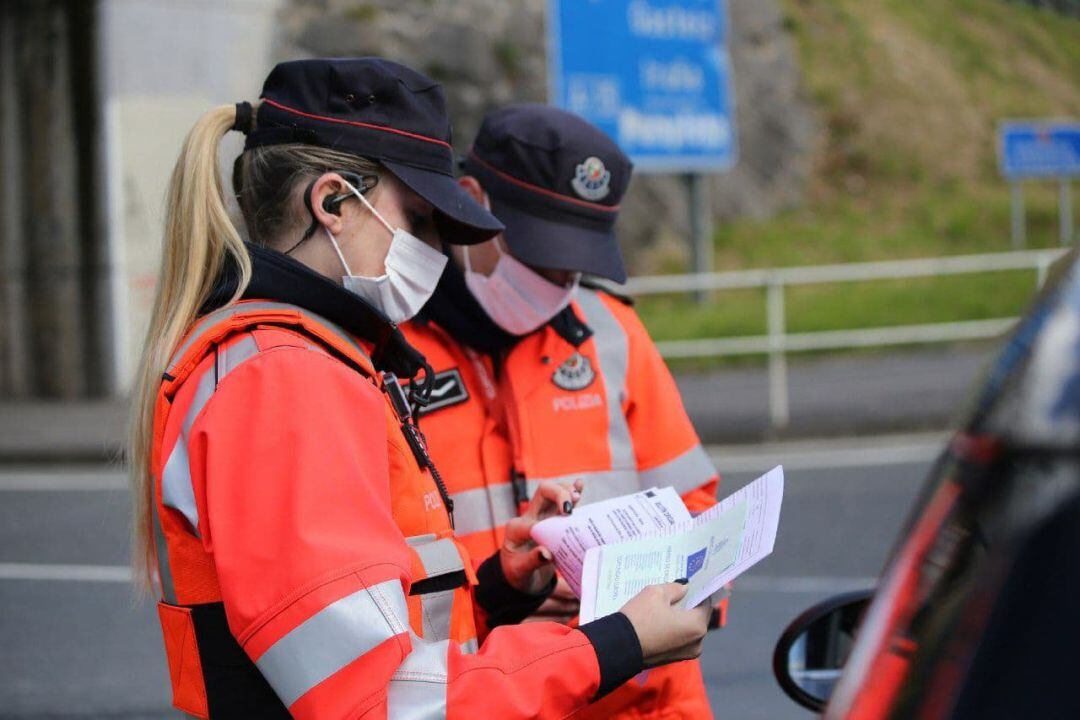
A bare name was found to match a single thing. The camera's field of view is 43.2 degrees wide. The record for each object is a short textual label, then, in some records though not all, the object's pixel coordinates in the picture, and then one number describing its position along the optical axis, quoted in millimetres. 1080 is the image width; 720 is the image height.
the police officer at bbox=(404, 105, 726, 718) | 2619
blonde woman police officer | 1711
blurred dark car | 1061
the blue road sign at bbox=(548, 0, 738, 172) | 13070
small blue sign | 16141
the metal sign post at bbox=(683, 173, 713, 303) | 15562
